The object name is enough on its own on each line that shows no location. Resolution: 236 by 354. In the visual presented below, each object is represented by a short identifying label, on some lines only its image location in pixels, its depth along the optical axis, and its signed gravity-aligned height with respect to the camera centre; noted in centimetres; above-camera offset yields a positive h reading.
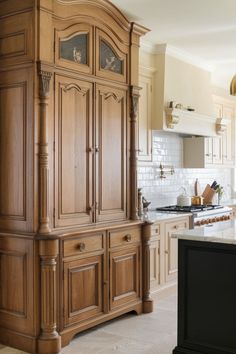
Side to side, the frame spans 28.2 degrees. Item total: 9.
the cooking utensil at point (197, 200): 660 -30
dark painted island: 323 -80
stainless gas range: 573 -44
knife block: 704 -23
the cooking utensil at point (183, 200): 627 -28
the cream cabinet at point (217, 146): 670 +50
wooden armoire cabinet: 360 +5
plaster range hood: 568 +104
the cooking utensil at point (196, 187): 710 -13
